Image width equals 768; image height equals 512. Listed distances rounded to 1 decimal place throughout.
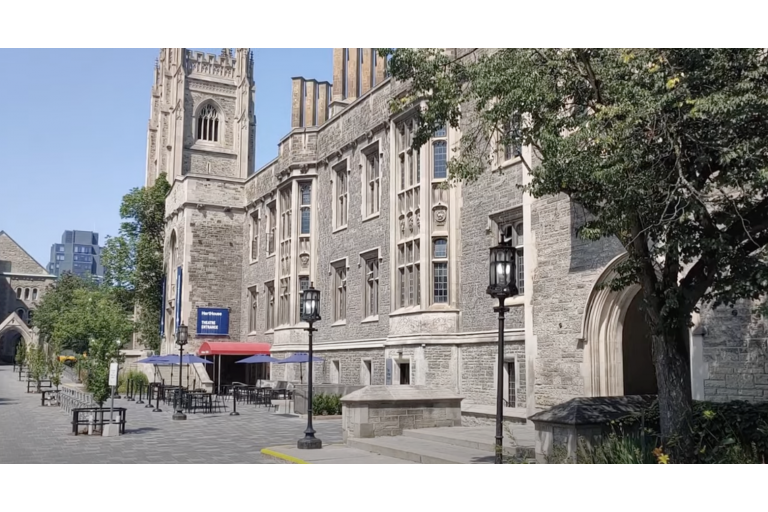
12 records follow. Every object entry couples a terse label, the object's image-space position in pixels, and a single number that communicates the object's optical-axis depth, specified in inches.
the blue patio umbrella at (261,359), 1261.1
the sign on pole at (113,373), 775.7
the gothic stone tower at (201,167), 1664.6
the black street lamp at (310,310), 673.0
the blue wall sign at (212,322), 1620.3
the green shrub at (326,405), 981.2
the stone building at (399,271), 600.4
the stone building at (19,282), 4261.8
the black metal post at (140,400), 1310.0
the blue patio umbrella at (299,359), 1170.4
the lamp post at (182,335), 1090.1
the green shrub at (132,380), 1508.4
